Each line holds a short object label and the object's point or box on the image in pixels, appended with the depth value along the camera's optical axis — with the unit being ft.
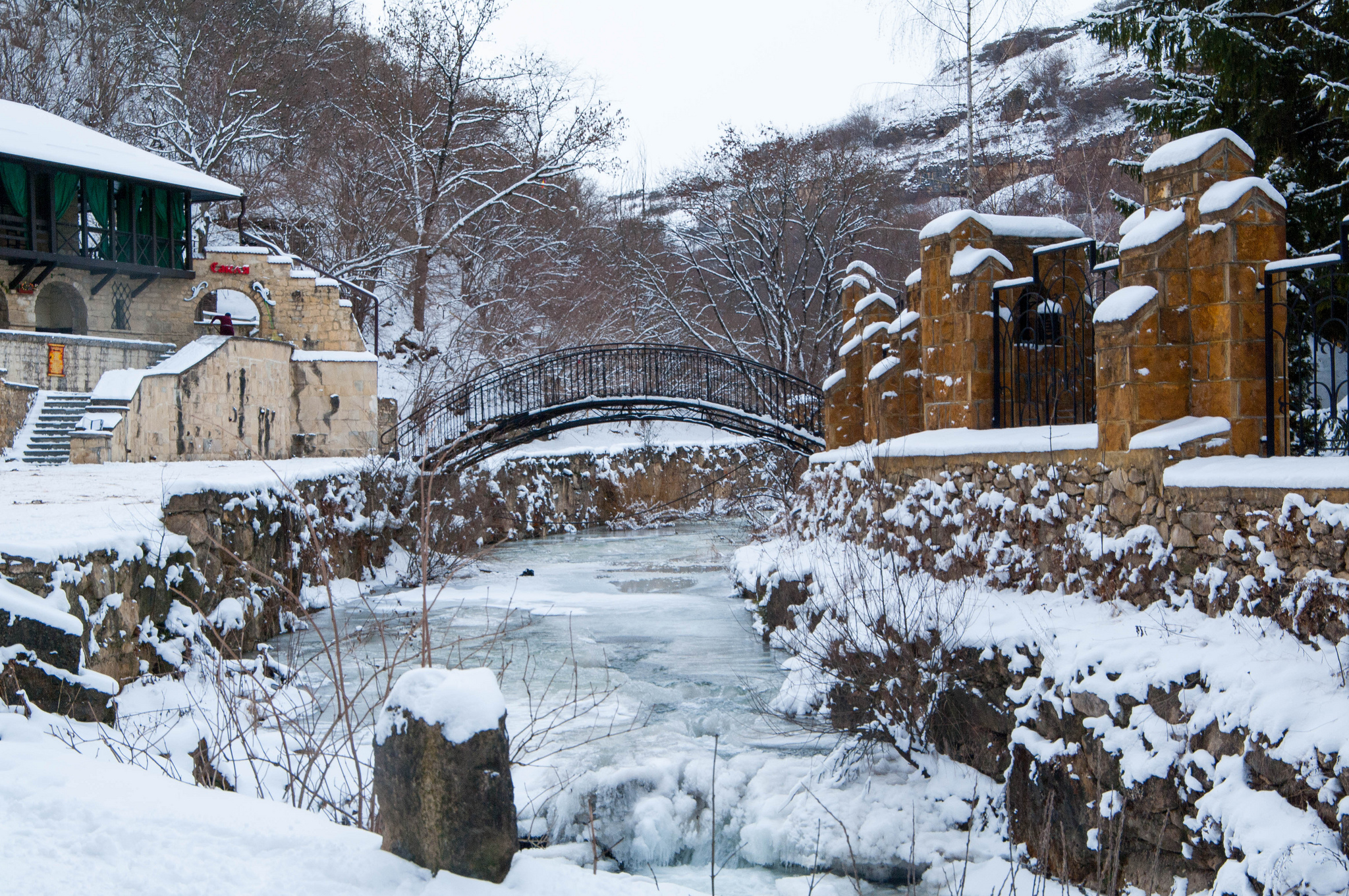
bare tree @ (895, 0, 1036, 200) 53.16
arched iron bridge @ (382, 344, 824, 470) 60.59
